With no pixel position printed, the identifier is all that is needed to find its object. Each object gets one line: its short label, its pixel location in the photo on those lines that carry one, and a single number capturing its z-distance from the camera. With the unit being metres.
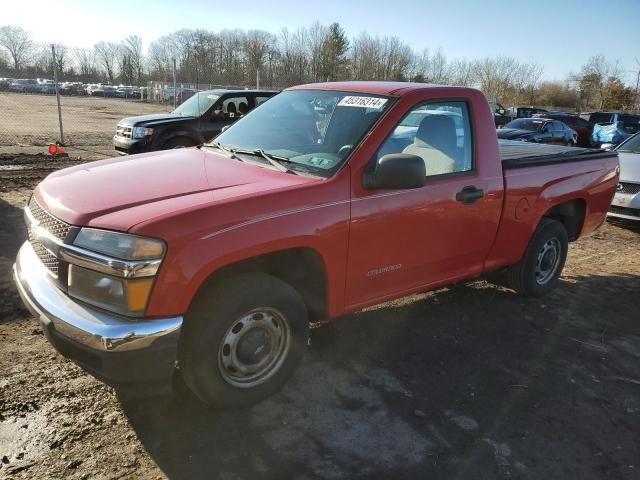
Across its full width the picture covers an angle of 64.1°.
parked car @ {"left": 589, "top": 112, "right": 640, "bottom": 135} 21.57
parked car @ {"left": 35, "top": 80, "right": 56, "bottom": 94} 56.50
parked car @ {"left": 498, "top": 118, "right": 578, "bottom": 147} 16.31
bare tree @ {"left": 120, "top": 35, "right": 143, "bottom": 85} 81.56
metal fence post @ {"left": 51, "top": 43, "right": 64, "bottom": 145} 13.57
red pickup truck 2.52
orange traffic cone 11.91
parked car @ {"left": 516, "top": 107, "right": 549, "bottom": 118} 26.95
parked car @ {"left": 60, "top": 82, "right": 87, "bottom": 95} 60.31
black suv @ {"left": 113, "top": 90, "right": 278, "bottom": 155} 10.00
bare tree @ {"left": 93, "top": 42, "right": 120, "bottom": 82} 82.74
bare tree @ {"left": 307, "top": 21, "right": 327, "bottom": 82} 60.81
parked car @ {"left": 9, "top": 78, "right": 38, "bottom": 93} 54.47
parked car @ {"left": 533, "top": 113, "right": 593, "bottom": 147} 21.56
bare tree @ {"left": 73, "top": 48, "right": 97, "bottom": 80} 74.19
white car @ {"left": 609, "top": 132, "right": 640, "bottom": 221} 8.10
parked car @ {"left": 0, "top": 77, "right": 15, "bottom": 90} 53.03
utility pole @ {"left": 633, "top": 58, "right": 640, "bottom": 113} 51.49
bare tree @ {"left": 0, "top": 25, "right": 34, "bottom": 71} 74.81
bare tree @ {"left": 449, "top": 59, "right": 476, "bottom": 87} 59.82
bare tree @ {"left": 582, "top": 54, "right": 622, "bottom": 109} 57.00
